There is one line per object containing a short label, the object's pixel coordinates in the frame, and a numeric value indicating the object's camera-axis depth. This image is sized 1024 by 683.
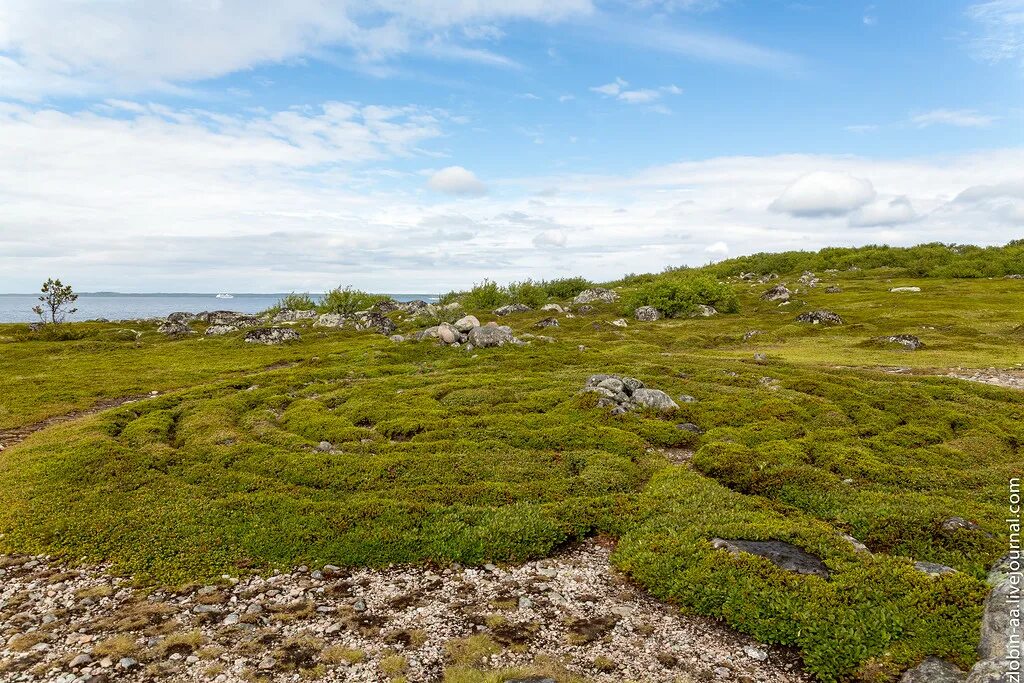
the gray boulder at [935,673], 9.46
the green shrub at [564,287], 114.81
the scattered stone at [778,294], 93.21
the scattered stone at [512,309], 90.38
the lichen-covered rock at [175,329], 76.94
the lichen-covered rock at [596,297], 100.69
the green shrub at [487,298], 97.88
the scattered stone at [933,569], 12.19
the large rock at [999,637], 8.56
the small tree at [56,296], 73.19
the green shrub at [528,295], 97.75
